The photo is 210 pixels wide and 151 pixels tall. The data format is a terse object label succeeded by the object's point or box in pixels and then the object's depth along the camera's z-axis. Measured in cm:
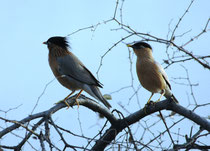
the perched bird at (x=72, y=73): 1084
